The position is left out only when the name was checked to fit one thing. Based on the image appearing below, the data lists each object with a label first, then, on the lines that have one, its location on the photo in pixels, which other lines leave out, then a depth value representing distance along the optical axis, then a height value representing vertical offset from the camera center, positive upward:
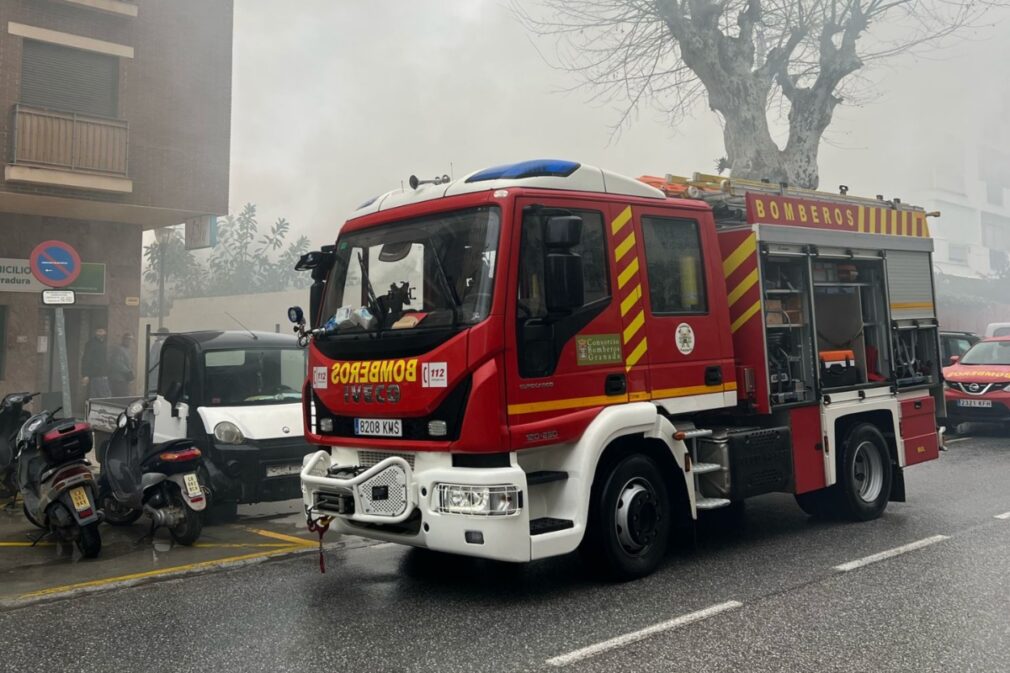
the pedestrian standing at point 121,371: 13.61 +0.61
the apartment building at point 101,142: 14.80 +4.59
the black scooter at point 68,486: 6.45 -0.53
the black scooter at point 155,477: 6.91 -0.52
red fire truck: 4.94 +0.22
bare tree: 15.91 +5.94
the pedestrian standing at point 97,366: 13.93 +0.70
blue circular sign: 9.77 +1.63
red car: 12.56 -0.02
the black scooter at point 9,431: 8.75 -0.17
